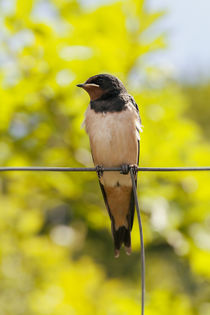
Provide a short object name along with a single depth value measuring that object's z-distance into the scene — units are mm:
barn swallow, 4021
